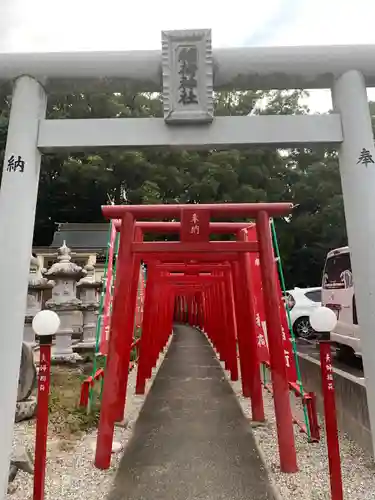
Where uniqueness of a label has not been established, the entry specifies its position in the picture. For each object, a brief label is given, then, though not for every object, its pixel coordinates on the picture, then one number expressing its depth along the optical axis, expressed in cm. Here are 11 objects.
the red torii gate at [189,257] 432
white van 719
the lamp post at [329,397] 317
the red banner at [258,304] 587
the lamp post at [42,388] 307
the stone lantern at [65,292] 1079
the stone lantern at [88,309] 1155
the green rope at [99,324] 549
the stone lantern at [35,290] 911
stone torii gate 317
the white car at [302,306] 1300
